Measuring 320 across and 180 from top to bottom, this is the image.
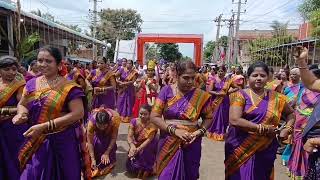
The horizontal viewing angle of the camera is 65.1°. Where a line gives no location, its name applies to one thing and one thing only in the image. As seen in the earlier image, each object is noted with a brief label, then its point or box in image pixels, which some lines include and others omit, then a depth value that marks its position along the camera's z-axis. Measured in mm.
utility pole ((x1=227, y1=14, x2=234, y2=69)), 22797
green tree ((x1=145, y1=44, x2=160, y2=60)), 41763
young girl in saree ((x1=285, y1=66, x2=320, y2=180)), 3077
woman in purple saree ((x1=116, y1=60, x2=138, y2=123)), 6077
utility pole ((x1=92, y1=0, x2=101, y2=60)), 23397
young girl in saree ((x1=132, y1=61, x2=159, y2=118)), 5946
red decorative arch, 15763
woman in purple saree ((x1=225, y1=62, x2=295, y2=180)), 2235
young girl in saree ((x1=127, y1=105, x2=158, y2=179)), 3469
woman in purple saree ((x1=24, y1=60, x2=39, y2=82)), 3576
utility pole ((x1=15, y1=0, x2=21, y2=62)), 6692
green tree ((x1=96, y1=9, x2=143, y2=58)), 35125
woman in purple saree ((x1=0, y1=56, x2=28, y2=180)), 2516
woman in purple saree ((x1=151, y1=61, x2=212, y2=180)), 2286
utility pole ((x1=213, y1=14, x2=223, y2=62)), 32292
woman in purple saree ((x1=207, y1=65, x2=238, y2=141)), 5182
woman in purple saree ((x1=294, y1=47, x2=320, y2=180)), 1770
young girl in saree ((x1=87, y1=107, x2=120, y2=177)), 3404
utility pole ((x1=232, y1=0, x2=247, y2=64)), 20876
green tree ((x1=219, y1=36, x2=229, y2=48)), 46021
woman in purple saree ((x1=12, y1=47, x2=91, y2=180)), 2031
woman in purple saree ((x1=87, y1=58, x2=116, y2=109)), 4921
